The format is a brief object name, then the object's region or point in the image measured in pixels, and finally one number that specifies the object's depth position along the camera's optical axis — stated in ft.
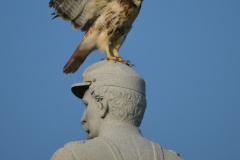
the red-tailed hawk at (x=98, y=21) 47.16
